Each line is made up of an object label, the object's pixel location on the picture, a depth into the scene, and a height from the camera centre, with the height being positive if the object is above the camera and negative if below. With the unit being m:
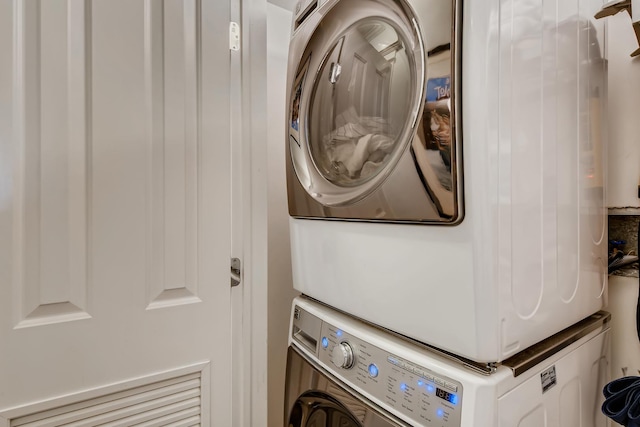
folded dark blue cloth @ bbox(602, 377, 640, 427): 0.69 -0.43
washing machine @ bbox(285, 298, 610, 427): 0.64 -0.39
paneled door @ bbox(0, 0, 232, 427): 0.93 +0.00
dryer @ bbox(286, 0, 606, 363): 0.61 +0.11
